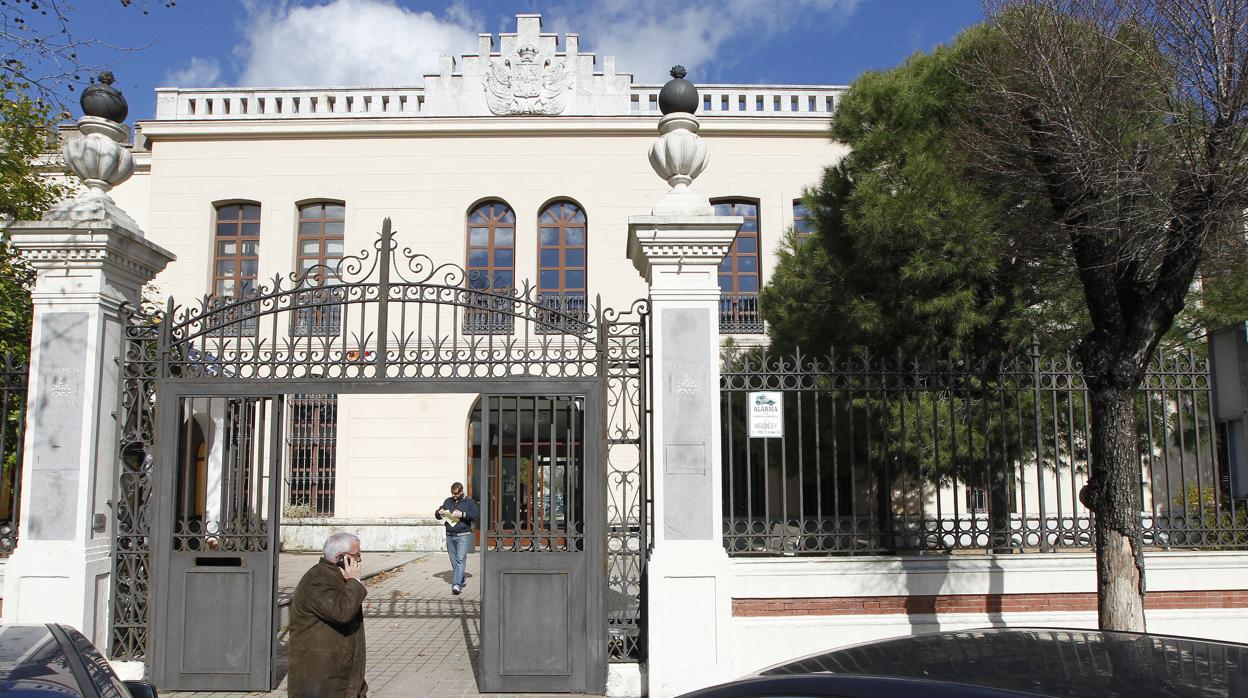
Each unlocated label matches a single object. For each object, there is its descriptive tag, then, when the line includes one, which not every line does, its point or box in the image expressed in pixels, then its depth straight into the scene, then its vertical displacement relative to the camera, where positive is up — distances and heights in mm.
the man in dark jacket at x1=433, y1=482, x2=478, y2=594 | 12562 -1261
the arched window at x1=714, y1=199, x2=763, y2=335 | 18339 +3357
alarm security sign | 7273 +175
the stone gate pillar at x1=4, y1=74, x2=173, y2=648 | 6867 +191
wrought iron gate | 6930 -653
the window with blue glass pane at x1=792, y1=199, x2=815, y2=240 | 18608 +4741
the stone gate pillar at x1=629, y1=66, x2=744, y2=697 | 6762 -10
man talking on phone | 5125 -1097
